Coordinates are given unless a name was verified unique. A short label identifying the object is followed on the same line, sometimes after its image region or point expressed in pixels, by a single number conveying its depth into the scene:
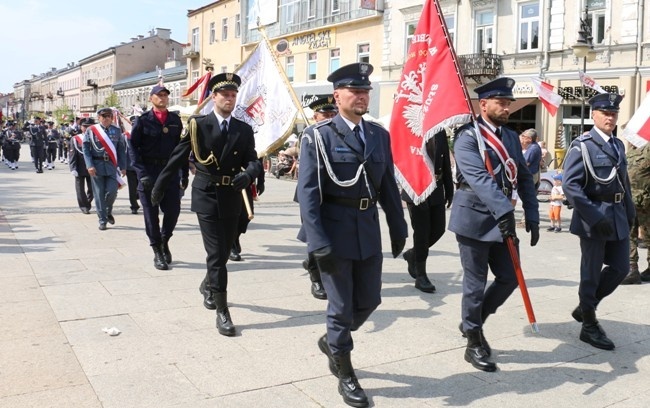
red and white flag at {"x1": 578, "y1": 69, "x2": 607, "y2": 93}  8.25
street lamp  16.69
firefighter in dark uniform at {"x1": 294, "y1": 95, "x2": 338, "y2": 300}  6.42
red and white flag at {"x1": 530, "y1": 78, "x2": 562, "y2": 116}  11.65
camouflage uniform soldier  7.43
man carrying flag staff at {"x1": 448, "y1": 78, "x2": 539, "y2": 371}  4.54
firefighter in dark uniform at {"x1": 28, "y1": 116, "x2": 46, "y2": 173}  23.06
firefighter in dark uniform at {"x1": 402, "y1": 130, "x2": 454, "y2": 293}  6.71
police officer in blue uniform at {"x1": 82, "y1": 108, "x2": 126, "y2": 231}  10.55
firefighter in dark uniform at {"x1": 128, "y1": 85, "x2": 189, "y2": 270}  7.58
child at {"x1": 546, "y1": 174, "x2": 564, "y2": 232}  11.68
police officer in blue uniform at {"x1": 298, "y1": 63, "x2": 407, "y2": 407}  3.96
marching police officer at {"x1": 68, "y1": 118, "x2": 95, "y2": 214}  11.82
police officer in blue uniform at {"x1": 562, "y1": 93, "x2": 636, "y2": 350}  5.11
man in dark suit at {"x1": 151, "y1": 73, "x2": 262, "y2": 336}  5.39
